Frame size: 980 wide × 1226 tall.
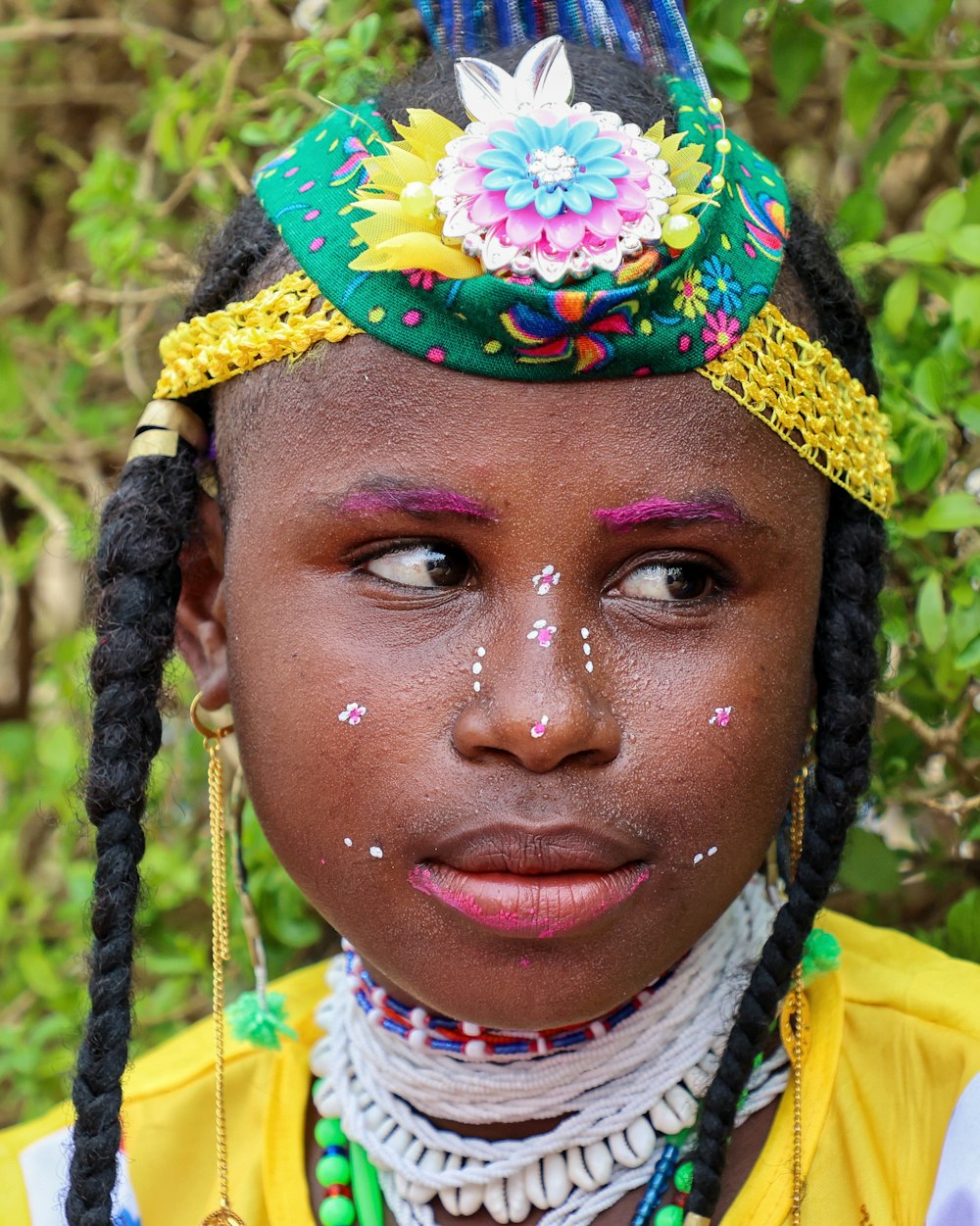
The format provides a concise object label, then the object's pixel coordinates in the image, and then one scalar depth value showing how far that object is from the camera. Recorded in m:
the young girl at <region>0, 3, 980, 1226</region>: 0.58
